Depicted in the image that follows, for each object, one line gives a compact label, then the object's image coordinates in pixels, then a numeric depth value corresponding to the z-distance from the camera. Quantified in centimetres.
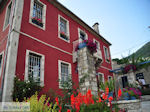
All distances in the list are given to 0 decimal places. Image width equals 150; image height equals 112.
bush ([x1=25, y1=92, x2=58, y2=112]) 247
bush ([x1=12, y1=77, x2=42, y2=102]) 444
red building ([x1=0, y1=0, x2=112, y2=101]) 505
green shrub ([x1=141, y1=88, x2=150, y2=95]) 1196
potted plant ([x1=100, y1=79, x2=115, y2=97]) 714
